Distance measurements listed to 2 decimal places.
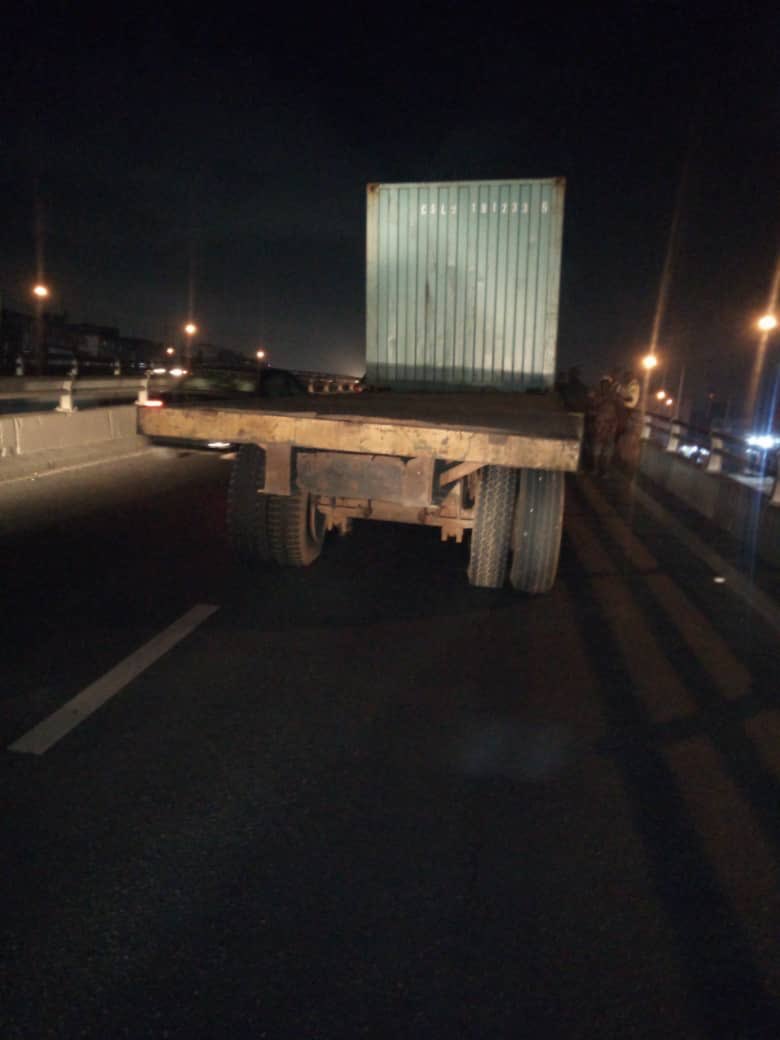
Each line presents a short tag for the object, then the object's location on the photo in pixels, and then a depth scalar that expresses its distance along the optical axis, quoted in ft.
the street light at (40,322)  130.15
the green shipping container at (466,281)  35.19
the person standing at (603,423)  48.57
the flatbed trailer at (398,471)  19.22
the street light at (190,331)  176.69
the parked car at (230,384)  43.93
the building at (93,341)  245.65
